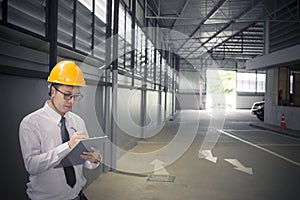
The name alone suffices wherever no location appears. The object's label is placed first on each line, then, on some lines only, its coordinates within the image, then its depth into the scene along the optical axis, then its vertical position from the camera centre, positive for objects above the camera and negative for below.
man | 1.99 -0.29
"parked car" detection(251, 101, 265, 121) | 22.53 -0.89
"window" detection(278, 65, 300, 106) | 17.27 +0.83
